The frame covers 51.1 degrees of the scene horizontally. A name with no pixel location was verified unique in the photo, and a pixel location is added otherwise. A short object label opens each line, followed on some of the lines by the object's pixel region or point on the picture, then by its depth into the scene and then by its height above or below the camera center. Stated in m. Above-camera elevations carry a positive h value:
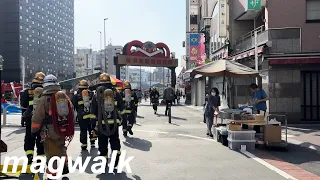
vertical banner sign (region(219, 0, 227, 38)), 21.11 +4.60
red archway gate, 35.12 +3.74
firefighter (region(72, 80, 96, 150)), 9.07 -0.45
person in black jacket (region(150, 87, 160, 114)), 22.18 -0.50
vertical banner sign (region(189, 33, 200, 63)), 31.08 +3.96
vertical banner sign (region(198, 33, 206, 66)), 30.70 +3.64
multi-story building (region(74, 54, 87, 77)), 150.62 +12.35
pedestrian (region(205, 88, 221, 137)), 11.23 -0.52
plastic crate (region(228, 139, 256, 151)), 9.11 -1.47
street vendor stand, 9.11 -1.12
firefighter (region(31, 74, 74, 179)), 5.42 -0.49
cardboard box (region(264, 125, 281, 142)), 9.11 -1.17
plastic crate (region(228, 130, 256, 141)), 9.06 -1.22
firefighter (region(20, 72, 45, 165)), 6.59 -0.48
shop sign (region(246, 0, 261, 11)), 15.83 +4.10
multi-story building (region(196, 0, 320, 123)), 14.60 +1.43
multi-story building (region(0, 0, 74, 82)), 91.50 +18.01
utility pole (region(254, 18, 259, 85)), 13.85 +1.39
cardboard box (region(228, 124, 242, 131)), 9.18 -1.01
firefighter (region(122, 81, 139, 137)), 11.65 -0.61
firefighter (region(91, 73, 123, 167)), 6.76 -0.51
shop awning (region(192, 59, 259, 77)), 10.84 +0.68
